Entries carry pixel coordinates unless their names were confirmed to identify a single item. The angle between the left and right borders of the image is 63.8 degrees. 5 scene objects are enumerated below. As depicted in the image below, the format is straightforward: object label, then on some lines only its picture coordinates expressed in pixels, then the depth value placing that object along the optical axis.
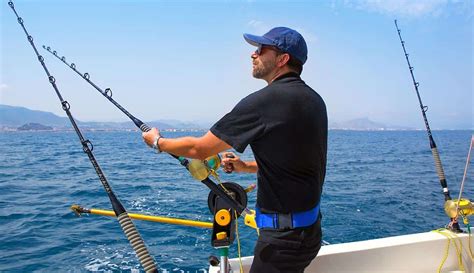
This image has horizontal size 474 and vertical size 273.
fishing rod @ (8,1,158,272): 1.84
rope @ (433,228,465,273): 3.80
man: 1.97
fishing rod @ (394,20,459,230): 4.23
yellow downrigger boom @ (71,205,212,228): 2.98
